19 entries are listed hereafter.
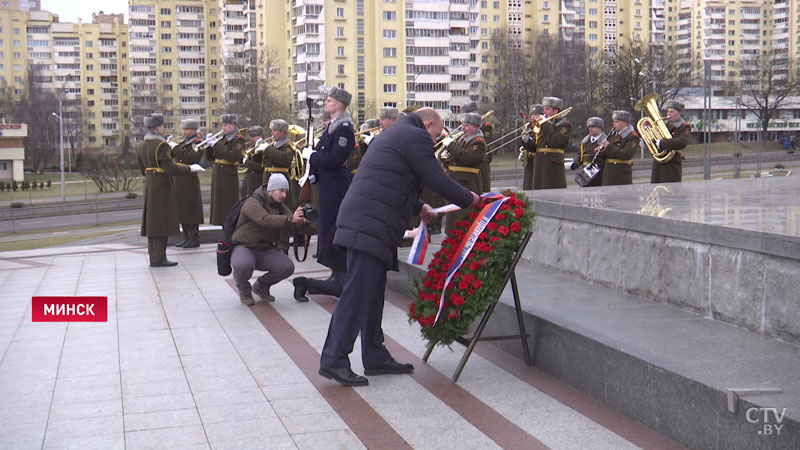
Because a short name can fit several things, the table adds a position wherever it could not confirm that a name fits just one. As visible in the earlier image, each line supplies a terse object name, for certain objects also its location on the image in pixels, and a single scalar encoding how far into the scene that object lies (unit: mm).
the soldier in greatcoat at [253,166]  15531
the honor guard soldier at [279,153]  14391
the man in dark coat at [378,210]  6336
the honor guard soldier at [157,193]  13227
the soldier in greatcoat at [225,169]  15594
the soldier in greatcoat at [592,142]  14889
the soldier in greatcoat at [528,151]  15656
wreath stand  6333
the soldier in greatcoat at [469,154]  13555
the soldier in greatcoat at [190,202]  15191
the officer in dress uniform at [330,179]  9156
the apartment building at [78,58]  138875
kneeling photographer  9781
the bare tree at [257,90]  74744
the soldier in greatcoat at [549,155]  15234
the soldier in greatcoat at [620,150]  14141
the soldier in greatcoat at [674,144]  13898
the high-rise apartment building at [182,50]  131000
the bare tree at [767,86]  93562
